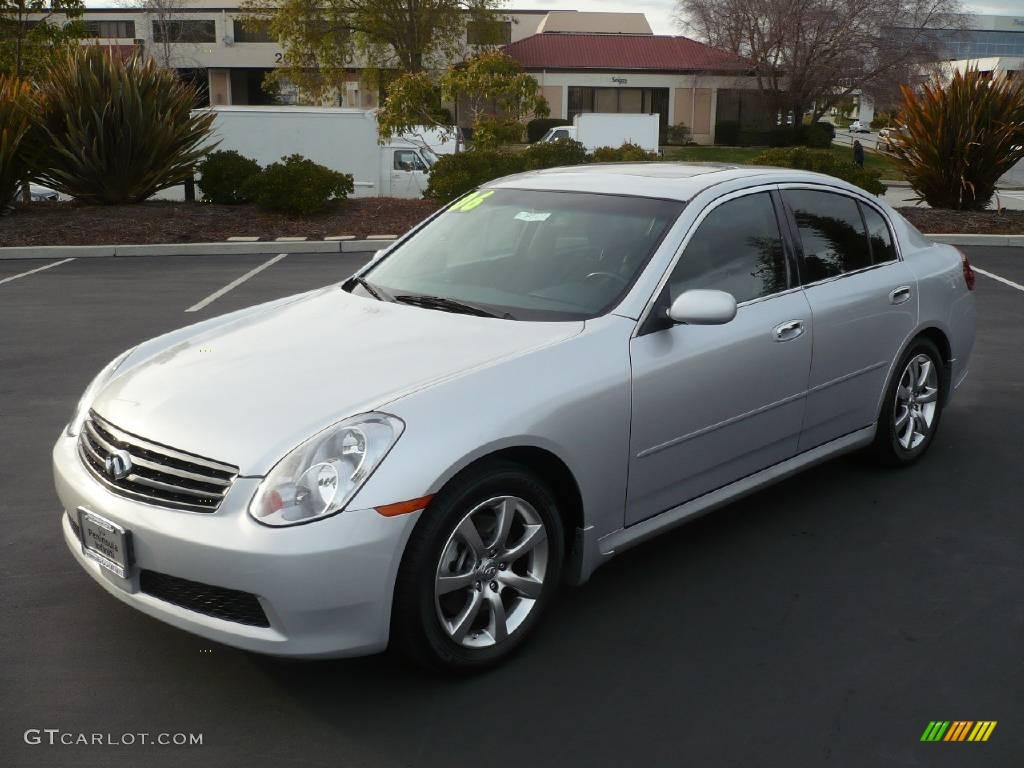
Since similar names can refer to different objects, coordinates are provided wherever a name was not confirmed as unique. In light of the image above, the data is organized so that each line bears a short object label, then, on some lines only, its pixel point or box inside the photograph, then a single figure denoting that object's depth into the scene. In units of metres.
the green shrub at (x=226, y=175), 17.05
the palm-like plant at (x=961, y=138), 16.39
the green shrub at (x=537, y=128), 49.49
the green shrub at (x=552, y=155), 17.28
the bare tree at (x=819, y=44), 48.19
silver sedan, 3.34
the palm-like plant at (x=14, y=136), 15.43
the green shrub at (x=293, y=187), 16.23
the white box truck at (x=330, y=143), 22.05
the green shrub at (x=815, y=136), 48.81
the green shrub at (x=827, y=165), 15.96
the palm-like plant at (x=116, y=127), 15.80
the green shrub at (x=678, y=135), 54.12
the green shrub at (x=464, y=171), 16.69
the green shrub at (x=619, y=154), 17.91
